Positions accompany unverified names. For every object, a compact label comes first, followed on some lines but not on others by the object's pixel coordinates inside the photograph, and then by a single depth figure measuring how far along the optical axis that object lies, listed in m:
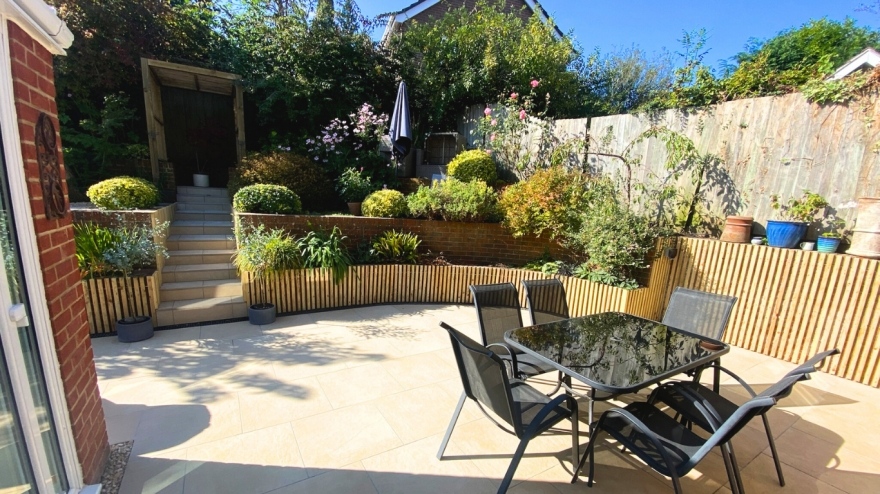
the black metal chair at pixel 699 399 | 2.06
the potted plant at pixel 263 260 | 4.32
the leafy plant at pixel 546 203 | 5.18
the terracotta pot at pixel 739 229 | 4.30
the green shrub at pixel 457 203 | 5.49
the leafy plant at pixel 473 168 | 6.67
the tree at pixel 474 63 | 8.08
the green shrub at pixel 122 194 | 4.55
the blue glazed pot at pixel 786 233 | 3.91
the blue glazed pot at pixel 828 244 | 3.71
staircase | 4.24
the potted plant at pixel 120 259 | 3.68
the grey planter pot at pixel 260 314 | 4.26
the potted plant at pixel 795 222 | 3.92
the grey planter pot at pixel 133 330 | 3.62
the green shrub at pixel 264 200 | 4.98
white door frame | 1.41
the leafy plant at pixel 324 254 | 4.78
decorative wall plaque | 1.65
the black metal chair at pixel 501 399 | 1.84
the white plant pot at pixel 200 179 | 7.50
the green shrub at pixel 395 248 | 5.31
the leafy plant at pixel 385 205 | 5.56
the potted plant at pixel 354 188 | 6.36
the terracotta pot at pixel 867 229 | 3.40
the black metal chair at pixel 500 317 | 2.75
